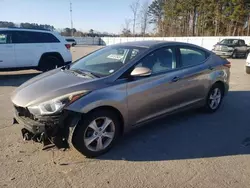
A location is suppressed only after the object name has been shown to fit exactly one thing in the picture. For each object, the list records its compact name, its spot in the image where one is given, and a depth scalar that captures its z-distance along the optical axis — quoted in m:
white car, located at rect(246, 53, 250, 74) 7.97
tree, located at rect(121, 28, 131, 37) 47.80
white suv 6.67
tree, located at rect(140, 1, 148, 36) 47.47
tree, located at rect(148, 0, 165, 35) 44.58
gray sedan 2.38
